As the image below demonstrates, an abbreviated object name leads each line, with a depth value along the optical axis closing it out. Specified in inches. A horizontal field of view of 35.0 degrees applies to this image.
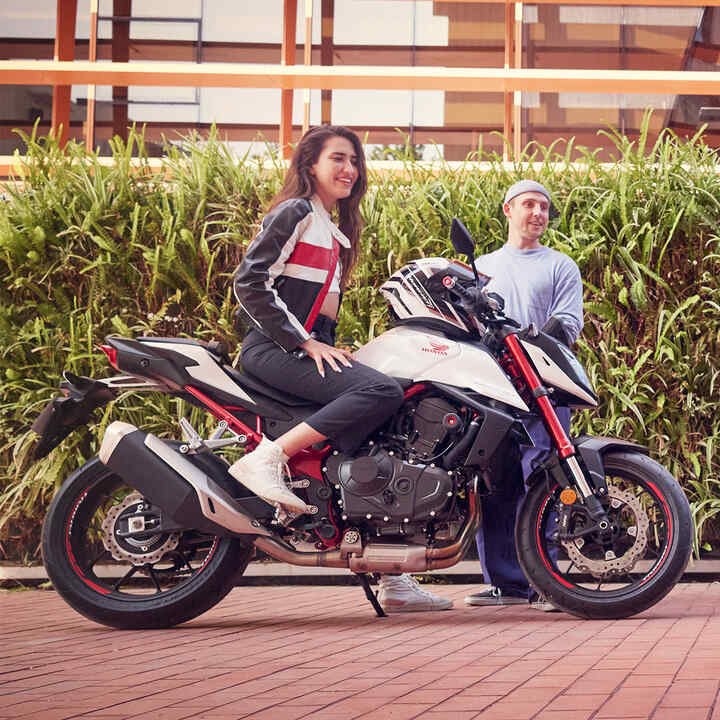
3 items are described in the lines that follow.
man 215.3
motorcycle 185.8
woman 183.6
